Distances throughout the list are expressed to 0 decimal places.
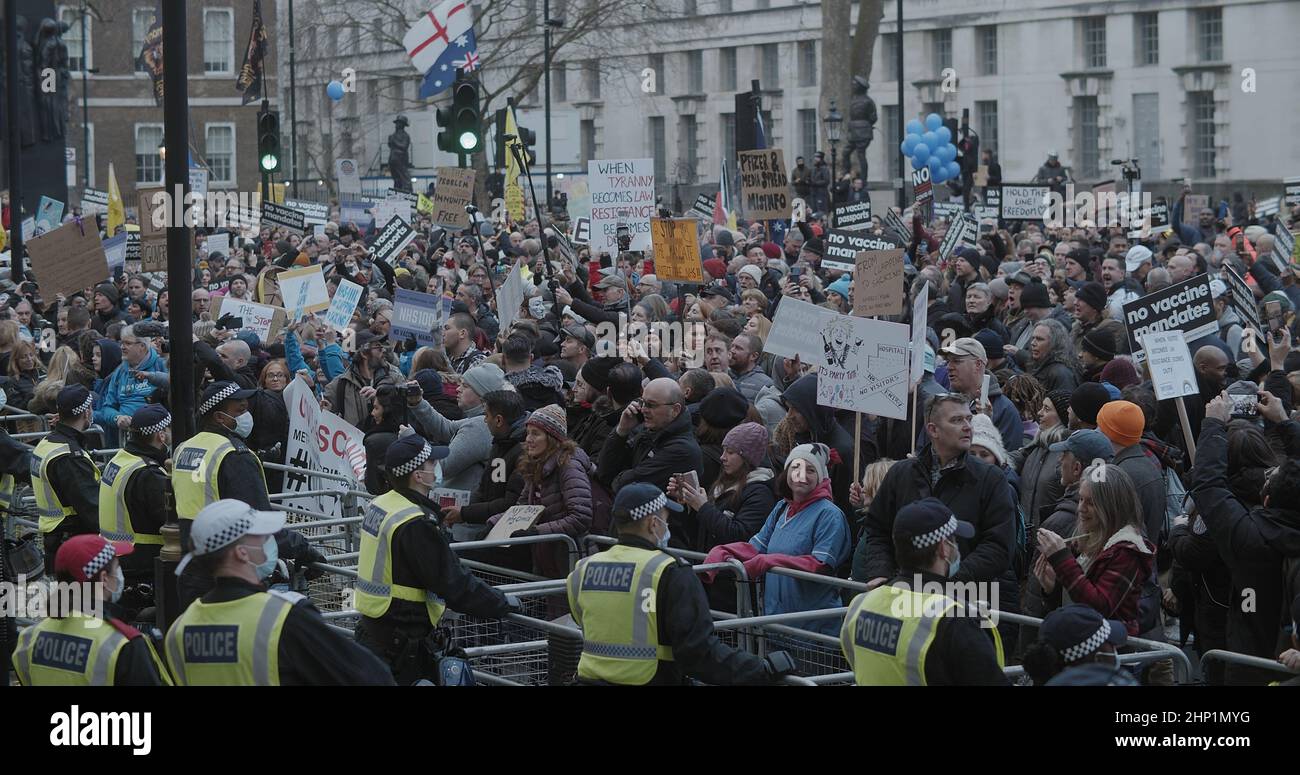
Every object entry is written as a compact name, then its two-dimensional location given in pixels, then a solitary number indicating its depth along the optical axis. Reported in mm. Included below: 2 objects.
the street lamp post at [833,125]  32594
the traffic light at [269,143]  24406
